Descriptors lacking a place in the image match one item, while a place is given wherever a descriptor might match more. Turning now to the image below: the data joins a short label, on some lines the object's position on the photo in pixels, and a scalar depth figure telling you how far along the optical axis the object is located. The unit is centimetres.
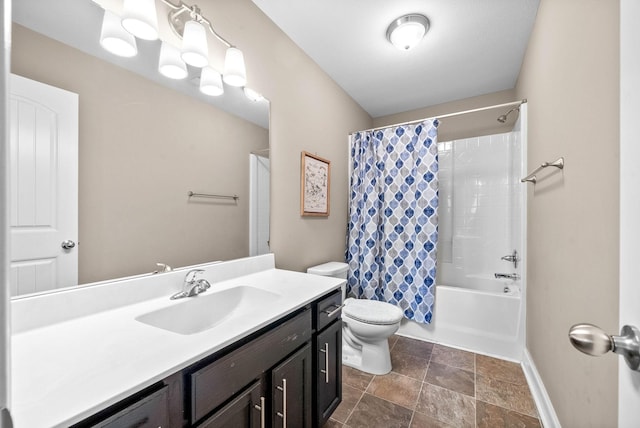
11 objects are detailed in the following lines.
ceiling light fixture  171
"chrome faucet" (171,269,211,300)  112
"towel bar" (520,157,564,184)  122
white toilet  176
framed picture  202
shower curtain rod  198
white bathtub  203
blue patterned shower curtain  229
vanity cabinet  61
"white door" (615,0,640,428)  41
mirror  88
